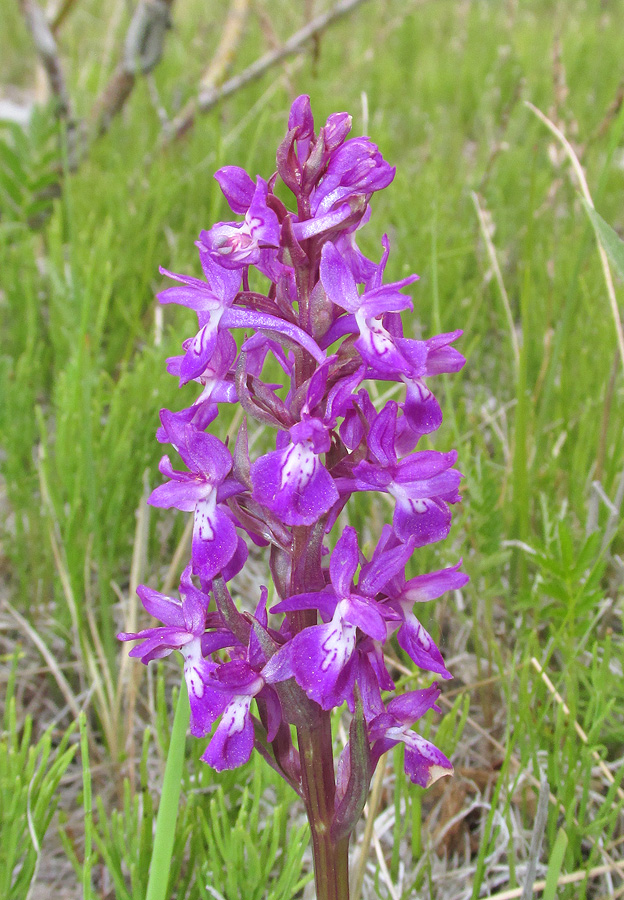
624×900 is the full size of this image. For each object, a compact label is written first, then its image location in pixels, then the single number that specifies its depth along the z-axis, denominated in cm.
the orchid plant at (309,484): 15
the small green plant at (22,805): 19
